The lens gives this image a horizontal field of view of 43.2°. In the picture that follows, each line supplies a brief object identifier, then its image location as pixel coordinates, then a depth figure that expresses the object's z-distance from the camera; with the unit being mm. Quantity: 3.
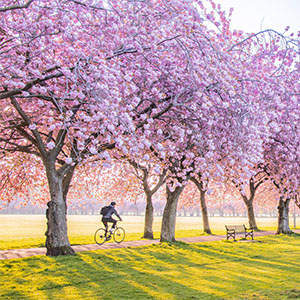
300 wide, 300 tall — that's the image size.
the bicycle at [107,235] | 20625
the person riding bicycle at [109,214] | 20141
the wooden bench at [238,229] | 26120
